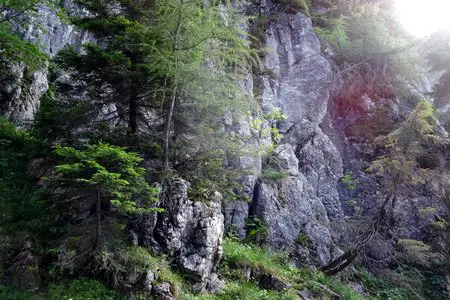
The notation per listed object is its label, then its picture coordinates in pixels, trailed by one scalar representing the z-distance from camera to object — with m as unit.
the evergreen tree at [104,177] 5.72
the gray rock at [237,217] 11.19
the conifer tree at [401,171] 10.70
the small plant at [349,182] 15.48
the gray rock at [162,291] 6.60
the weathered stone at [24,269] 6.03
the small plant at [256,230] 11.25
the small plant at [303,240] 12.30
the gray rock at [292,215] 11.95
